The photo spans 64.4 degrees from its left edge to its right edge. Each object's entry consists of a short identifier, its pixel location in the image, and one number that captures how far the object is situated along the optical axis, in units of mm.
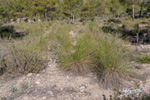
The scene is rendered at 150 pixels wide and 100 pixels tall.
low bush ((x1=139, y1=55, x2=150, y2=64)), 2869
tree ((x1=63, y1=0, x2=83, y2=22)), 14139
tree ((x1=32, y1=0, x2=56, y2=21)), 18203
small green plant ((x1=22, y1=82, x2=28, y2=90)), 2224
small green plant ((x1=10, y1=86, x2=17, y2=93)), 2150
